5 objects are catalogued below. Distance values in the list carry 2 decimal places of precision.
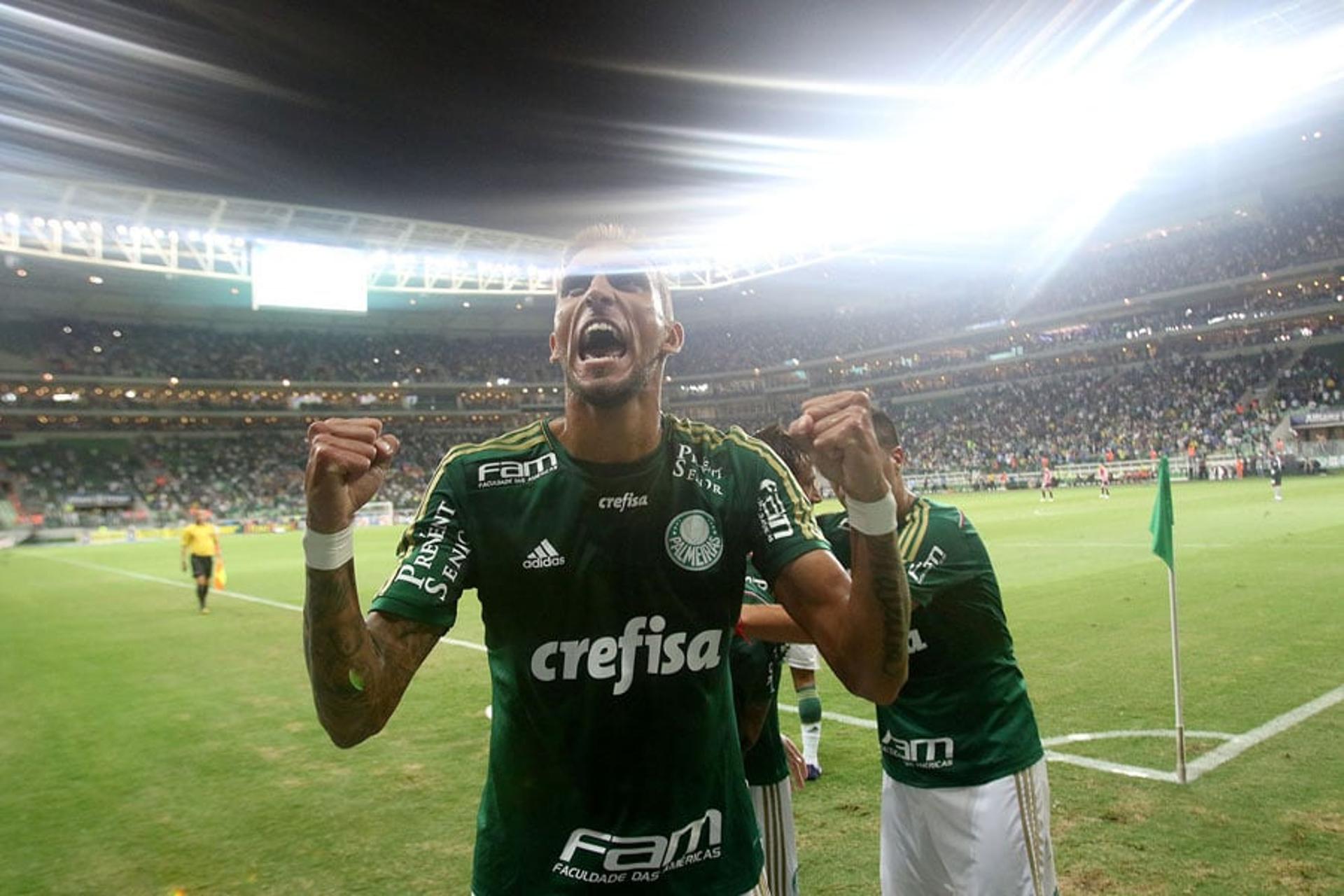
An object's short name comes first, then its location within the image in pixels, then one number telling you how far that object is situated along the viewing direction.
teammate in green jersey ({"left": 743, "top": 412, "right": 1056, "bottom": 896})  3.29
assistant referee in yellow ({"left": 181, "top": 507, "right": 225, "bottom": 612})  18.12
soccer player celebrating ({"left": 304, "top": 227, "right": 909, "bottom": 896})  2.22
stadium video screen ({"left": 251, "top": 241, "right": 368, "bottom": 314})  44.59
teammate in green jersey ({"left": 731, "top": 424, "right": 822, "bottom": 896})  3.94
